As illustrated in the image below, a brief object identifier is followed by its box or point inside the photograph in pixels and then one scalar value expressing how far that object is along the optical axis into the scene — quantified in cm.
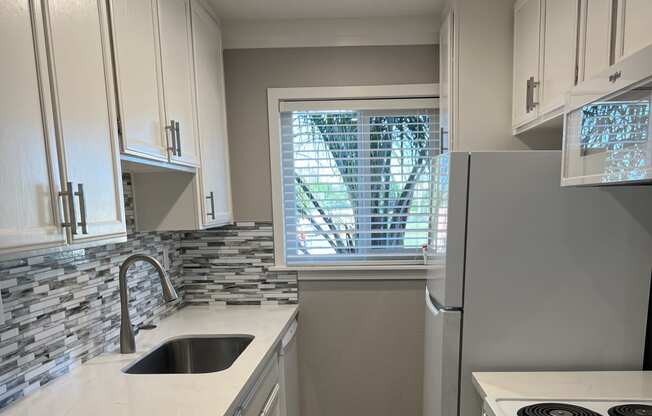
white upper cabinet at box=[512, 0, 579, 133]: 119
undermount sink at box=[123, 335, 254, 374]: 164
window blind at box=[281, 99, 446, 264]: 216
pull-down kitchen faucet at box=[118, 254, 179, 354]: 137
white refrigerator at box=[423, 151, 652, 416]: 125
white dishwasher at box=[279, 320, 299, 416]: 177
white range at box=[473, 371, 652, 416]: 104
